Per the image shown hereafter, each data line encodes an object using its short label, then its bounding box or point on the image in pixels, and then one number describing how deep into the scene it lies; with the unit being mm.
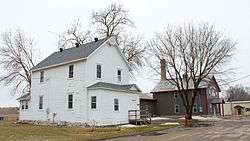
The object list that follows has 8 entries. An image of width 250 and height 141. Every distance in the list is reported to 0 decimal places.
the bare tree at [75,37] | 54581
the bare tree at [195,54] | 42938
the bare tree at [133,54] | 50281
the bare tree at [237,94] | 126838
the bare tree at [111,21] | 52719
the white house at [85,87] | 32438
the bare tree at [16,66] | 52594
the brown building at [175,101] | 63031
